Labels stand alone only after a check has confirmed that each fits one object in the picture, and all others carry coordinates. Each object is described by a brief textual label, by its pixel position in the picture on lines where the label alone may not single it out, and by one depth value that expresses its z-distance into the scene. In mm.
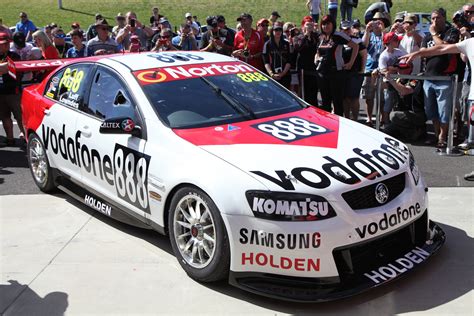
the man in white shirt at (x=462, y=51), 6559
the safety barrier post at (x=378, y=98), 9039
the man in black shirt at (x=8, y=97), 8641
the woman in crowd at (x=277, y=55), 9945
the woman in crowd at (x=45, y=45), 9656
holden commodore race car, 3859
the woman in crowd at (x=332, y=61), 9102
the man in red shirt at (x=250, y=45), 10281
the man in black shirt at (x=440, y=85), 8156
